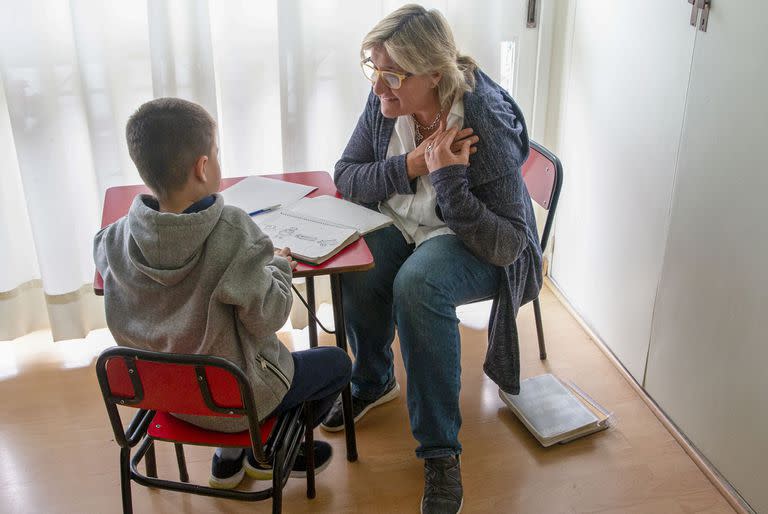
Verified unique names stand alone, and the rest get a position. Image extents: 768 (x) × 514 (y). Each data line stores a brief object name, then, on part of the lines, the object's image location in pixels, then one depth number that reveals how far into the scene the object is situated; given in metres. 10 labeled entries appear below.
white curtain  2.15
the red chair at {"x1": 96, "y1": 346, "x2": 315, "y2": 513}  1.22
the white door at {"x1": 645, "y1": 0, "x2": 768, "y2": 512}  1.63
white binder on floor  2.02
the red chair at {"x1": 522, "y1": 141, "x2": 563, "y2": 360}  2.03
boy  1.27
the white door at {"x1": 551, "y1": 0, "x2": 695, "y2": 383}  1.95
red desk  1.56
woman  1.73
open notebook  1.61
